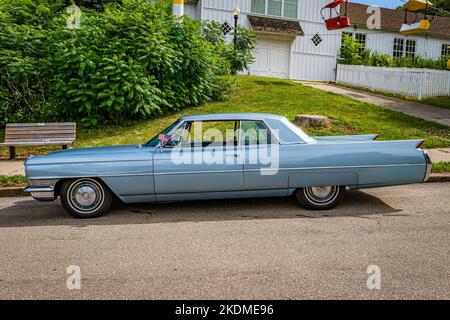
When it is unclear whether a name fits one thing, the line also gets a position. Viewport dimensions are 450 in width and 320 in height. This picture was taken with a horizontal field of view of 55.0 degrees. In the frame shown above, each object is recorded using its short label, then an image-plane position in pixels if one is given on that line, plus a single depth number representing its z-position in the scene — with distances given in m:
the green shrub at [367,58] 25.53
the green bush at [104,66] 11.88
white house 23.95
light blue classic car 5.81
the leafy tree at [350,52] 25.86
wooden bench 10.06
